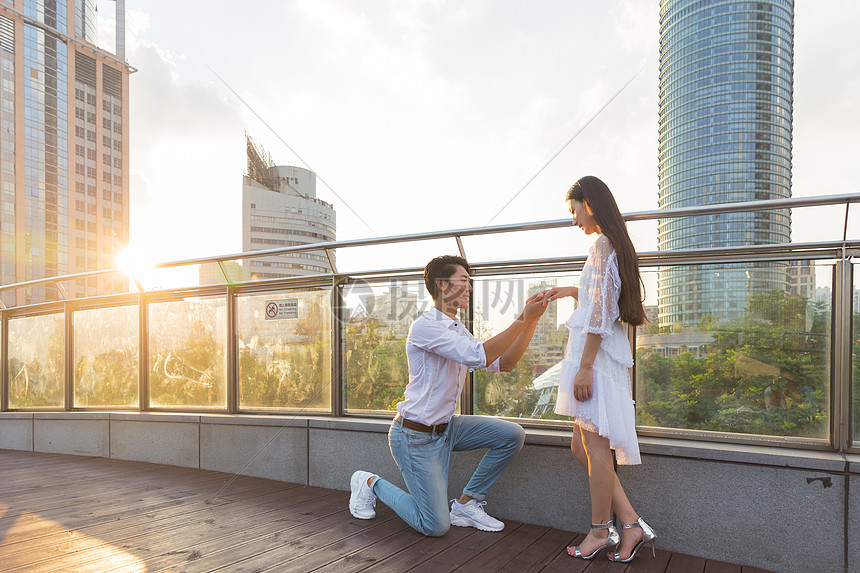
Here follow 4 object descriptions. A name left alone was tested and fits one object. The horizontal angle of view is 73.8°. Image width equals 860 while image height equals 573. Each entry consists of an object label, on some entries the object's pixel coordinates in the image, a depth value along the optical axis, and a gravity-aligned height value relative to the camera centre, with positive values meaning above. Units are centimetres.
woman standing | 258 -41
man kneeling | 300 -79
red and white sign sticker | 463 -24
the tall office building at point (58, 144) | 8806 +2221
